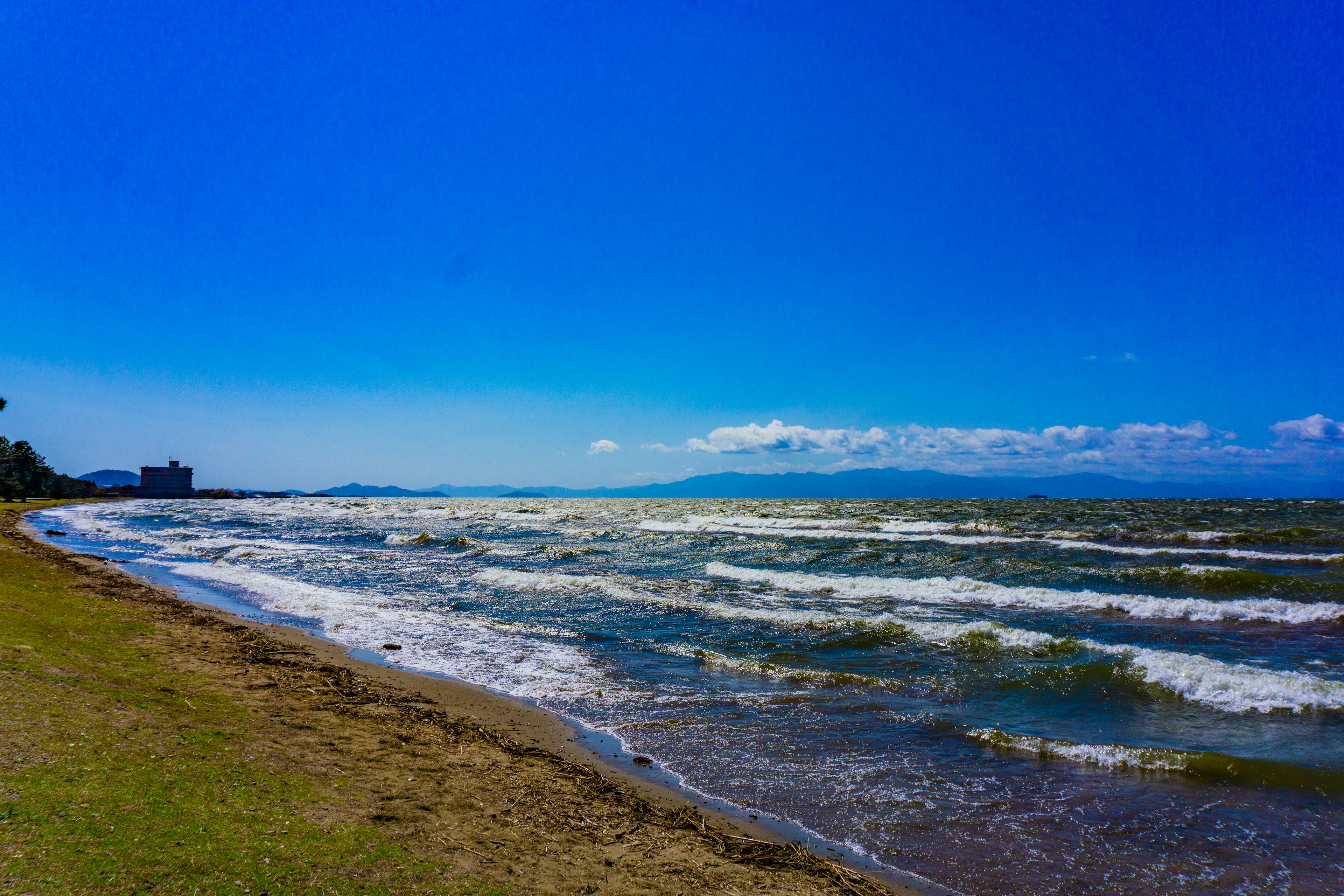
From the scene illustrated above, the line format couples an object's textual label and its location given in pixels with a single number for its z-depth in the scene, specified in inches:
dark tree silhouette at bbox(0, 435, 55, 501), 3080.7
